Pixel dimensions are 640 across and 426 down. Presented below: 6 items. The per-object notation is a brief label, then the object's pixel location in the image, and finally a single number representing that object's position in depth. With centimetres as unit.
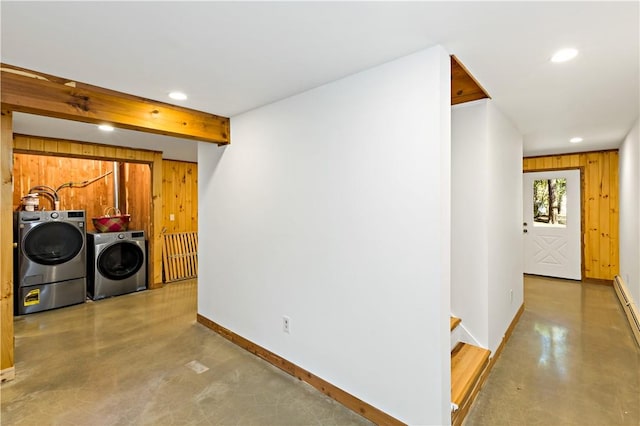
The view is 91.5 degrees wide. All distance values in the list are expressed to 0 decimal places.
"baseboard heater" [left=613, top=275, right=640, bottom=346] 314
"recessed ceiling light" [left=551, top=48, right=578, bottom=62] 178
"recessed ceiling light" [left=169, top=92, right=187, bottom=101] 247
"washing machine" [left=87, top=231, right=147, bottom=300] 462
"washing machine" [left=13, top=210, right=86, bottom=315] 395
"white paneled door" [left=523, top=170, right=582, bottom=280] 552
